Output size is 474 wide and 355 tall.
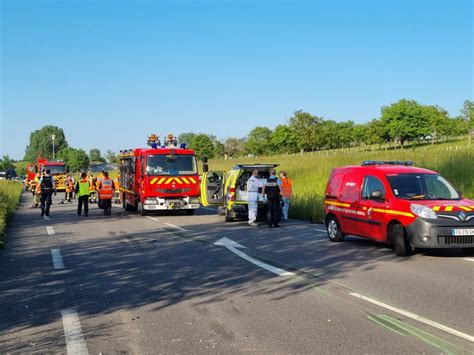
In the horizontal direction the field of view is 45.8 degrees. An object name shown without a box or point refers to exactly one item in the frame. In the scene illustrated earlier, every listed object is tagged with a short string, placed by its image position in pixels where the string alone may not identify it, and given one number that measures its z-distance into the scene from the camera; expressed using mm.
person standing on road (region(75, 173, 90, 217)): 22027
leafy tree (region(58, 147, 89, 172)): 113750
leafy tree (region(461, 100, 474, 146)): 79250
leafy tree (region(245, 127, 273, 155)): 101275
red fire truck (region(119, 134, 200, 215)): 21266
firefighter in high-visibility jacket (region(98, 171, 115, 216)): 22234
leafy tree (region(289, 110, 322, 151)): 86188
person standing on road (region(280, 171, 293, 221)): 19031
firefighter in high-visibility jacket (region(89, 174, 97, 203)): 27847
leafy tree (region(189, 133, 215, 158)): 99688
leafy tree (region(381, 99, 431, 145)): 87375
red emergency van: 9969
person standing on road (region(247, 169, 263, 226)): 16625
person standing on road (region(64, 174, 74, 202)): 33625
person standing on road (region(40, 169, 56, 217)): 21562
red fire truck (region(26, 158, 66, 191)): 41875
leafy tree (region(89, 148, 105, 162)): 157700
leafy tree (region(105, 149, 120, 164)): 126294
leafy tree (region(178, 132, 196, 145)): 148075
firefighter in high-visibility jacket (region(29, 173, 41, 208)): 28517
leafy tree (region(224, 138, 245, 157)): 115938
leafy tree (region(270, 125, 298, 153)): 92362
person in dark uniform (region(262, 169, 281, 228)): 16016
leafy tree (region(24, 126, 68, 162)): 170125
